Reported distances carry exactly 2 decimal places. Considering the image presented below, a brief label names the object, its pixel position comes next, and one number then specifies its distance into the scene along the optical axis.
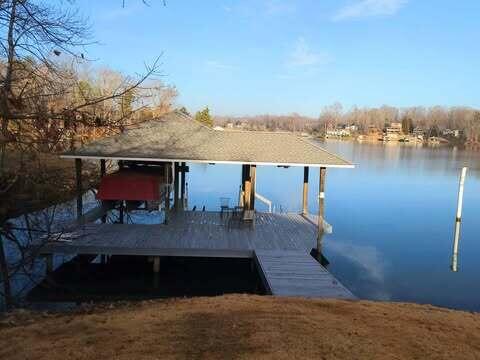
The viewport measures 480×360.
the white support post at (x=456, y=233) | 16.28
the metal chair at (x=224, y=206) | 15.32
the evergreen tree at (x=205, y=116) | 71.64
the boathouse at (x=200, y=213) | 11.75
